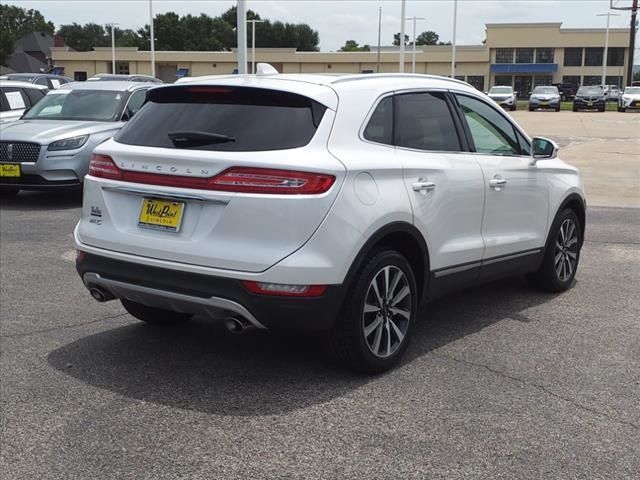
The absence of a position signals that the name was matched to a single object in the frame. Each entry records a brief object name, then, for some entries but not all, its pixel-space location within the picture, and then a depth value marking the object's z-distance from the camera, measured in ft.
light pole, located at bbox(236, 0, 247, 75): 62.08
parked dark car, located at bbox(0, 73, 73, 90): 75.06
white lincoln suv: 13.16
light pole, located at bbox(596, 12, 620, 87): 254.53
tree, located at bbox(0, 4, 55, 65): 442.91
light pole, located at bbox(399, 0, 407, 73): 119.34
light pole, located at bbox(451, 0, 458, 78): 189.98
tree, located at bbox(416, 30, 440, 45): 513.86
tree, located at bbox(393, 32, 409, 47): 470.80
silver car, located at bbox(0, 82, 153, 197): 36.47
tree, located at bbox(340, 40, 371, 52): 466.29
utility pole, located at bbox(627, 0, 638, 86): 208.99
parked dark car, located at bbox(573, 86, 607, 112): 157.58
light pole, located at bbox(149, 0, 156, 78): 175.52
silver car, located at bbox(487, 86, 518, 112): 162.09
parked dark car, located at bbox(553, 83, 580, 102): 241.76
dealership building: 287.69
